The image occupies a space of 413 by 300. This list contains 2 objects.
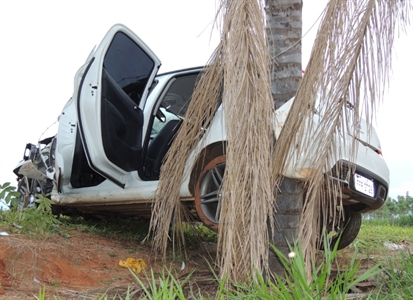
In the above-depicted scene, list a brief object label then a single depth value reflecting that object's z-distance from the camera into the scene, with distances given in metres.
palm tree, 2.70
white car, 4.12
